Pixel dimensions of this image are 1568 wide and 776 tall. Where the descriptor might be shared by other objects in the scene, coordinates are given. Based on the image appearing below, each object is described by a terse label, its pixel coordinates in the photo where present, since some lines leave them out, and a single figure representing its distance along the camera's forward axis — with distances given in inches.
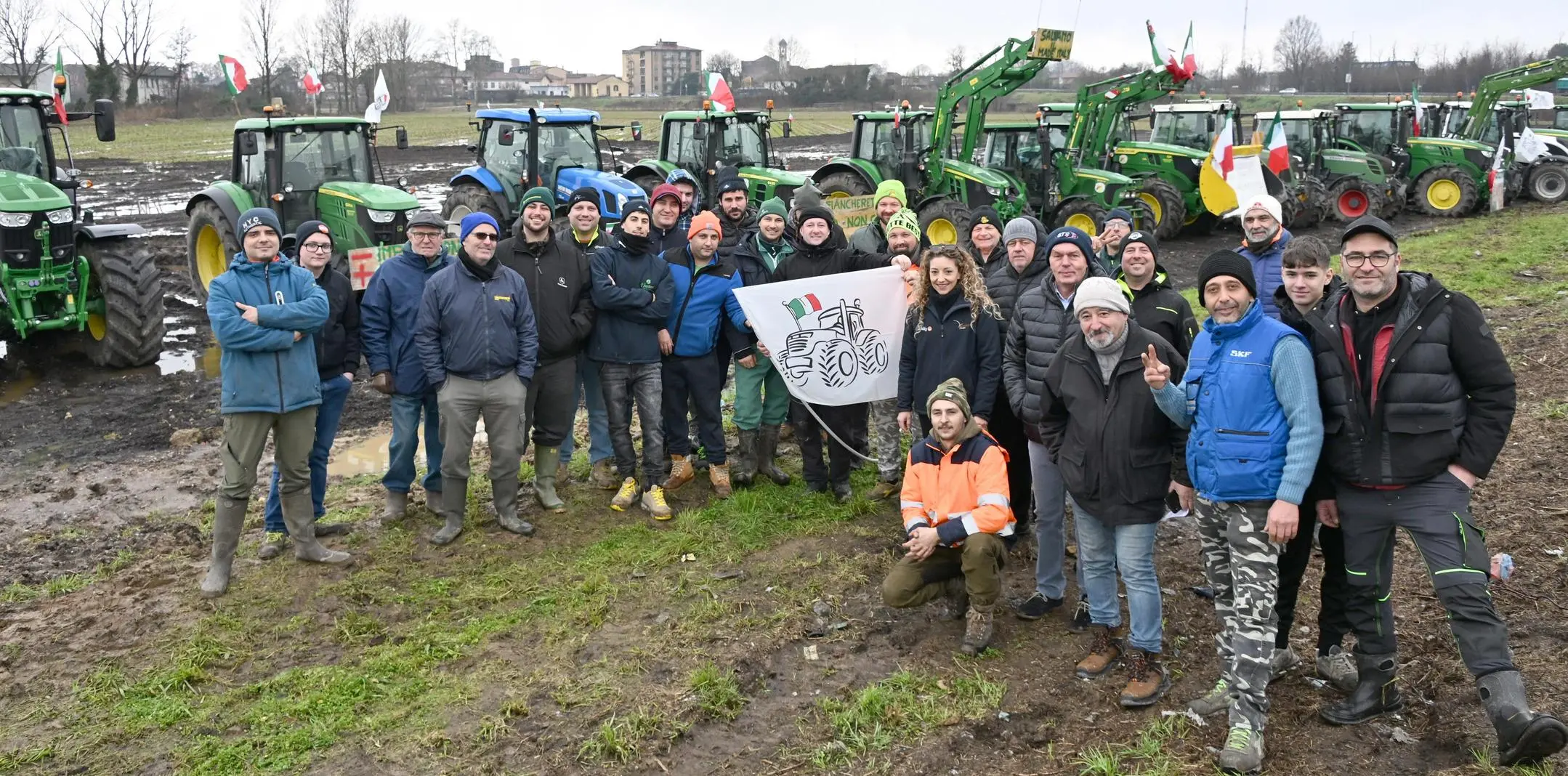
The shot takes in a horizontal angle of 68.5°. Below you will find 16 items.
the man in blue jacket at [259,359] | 210.2
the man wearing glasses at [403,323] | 242.2
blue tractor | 519.5
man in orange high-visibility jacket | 185.6
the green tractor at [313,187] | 459.8
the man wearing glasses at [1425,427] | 142.4
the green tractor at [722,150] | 623.8
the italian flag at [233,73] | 466.6
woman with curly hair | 218.8
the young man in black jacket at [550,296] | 245.6
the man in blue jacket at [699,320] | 255.9
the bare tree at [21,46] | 1787.6
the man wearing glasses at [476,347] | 230.5
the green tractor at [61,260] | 375.9
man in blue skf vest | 147.5
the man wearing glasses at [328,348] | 237.8
